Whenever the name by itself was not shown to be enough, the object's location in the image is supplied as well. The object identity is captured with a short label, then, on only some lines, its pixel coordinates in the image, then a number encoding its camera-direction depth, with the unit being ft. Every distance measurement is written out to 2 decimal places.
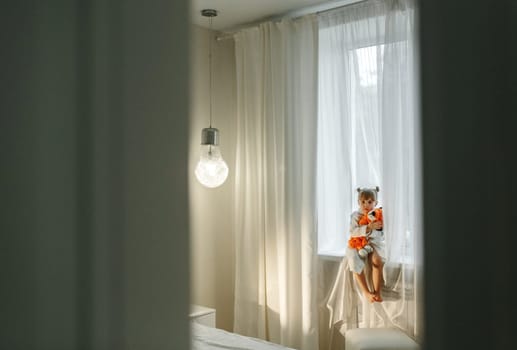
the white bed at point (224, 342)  7.93
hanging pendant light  10.84
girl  10.29
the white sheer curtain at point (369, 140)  10.11
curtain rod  11.25
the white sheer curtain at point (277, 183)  11.44
